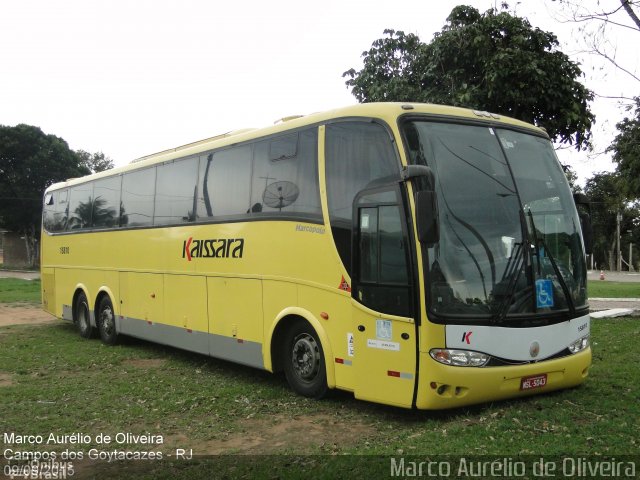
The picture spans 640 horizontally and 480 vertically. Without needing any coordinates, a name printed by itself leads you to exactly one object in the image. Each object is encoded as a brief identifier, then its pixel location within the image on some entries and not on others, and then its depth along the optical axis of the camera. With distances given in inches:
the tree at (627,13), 437.4
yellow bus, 247.0
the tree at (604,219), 1884.8
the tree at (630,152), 628.0
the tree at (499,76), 461.1
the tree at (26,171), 1756.9
